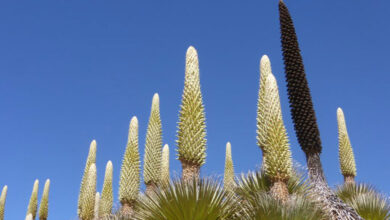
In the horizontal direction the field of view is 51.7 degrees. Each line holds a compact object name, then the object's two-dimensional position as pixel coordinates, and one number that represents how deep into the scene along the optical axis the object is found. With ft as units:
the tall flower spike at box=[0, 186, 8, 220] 57.16
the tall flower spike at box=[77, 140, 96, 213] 40.73
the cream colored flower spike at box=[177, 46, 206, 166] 23.53
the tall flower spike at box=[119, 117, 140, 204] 33.17
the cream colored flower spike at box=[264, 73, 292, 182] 25.49
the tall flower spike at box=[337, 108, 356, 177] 45.62
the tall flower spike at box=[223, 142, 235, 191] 43.26
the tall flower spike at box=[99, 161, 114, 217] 36.32
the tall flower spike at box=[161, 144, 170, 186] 44.99
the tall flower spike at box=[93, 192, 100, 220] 43.56
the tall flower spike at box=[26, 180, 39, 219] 52.85
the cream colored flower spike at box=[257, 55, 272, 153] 28.12
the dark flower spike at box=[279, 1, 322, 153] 23.22
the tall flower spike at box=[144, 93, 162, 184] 35.60
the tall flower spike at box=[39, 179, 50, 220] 46.65
